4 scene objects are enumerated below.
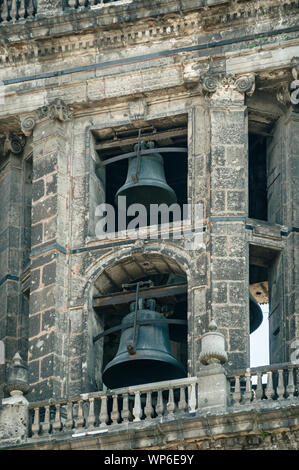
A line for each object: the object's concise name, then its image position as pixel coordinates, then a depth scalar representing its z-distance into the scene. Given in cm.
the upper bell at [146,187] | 4275
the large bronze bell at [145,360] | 4050
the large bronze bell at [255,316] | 4184
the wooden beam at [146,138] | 4322
